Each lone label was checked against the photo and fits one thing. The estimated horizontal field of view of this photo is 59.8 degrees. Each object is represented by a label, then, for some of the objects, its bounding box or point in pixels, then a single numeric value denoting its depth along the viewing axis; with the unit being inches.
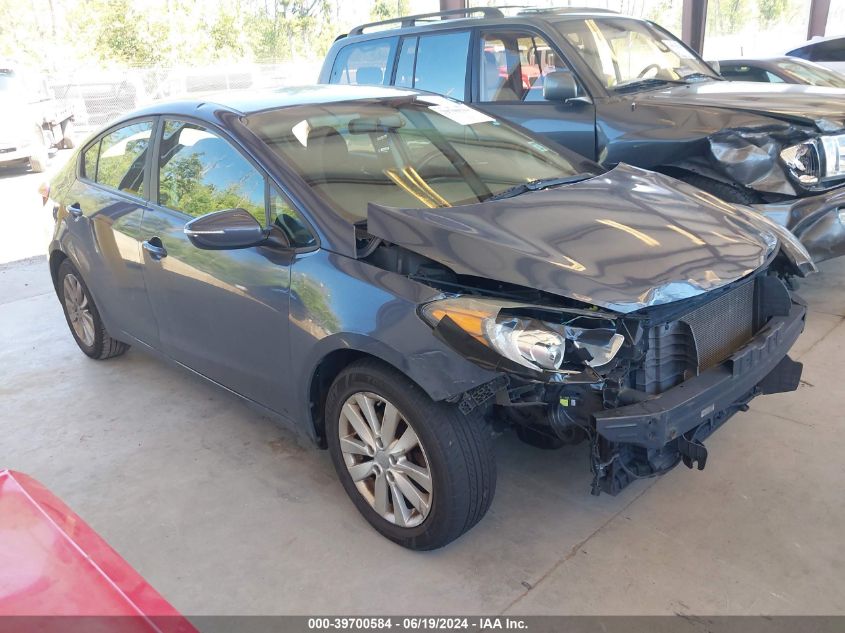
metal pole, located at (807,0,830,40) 624.7
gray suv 170.2
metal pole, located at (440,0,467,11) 495.5
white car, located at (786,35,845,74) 371.9
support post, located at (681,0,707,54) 541.6
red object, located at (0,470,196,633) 54.3
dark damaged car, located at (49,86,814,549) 90.7
